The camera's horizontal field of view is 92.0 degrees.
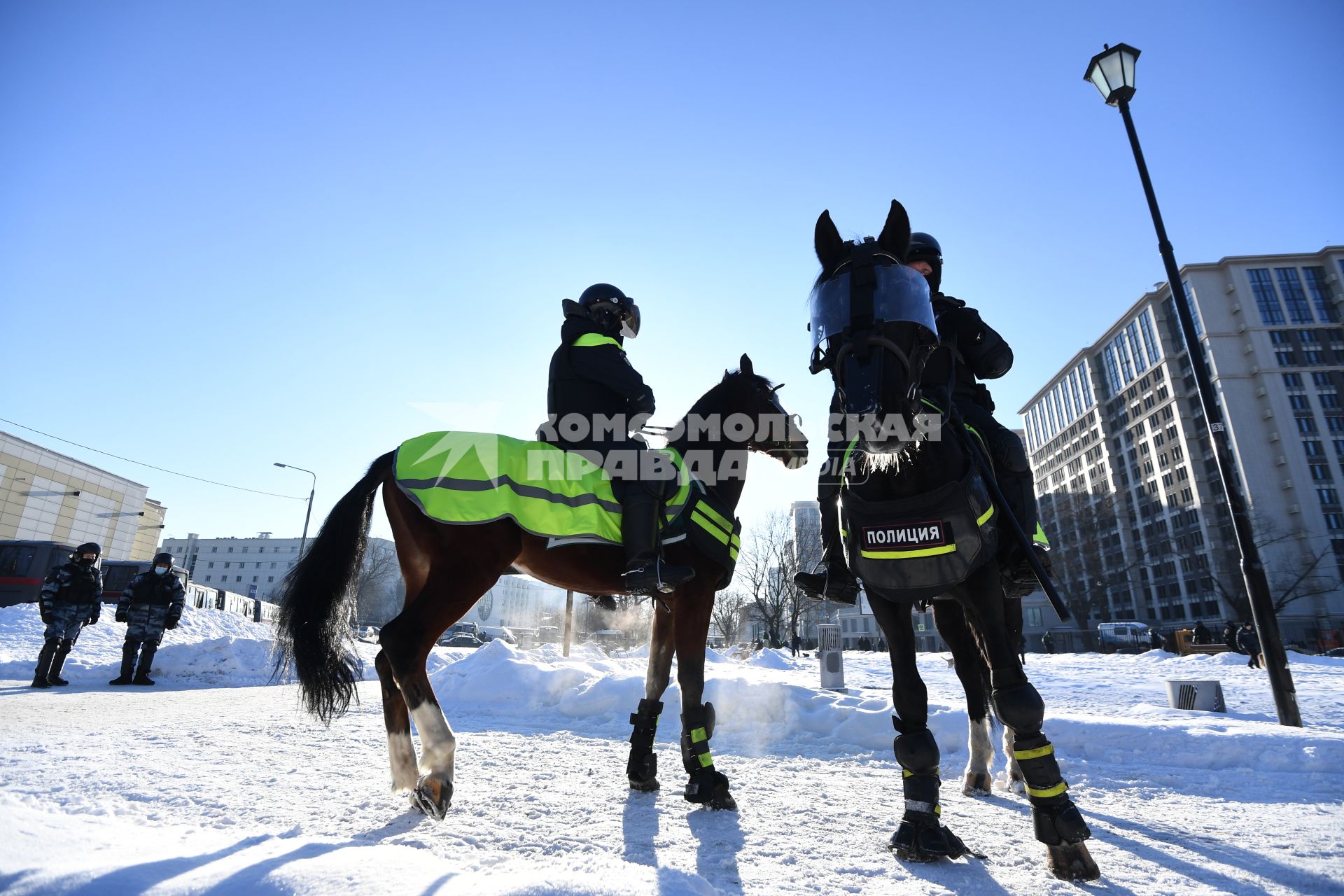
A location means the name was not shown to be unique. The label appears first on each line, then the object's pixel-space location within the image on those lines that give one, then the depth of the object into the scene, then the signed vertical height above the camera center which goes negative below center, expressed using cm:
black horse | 270 +65
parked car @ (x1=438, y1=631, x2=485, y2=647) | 4162 +22
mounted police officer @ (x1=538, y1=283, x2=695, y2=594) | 409 +151
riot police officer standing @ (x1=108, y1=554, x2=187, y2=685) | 1088 +54
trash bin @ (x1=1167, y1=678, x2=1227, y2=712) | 809 -55
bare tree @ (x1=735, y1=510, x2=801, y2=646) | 4953 +495
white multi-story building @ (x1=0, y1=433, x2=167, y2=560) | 5041 +1157
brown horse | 344 +17
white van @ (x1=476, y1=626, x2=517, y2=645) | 4812 +86
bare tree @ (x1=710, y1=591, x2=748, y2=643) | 5900 +323
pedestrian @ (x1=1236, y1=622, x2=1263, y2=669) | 1973 +27
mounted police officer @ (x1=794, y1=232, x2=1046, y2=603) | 364 +120
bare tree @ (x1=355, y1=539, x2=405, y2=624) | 7400 +647
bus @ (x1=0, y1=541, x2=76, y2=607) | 2203 +265
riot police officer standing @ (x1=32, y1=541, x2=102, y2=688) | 980 +55
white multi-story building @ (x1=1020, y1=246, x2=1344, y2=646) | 6391 +2022
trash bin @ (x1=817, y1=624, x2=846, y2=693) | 1237 -38
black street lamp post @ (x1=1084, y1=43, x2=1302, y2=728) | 686 +253
